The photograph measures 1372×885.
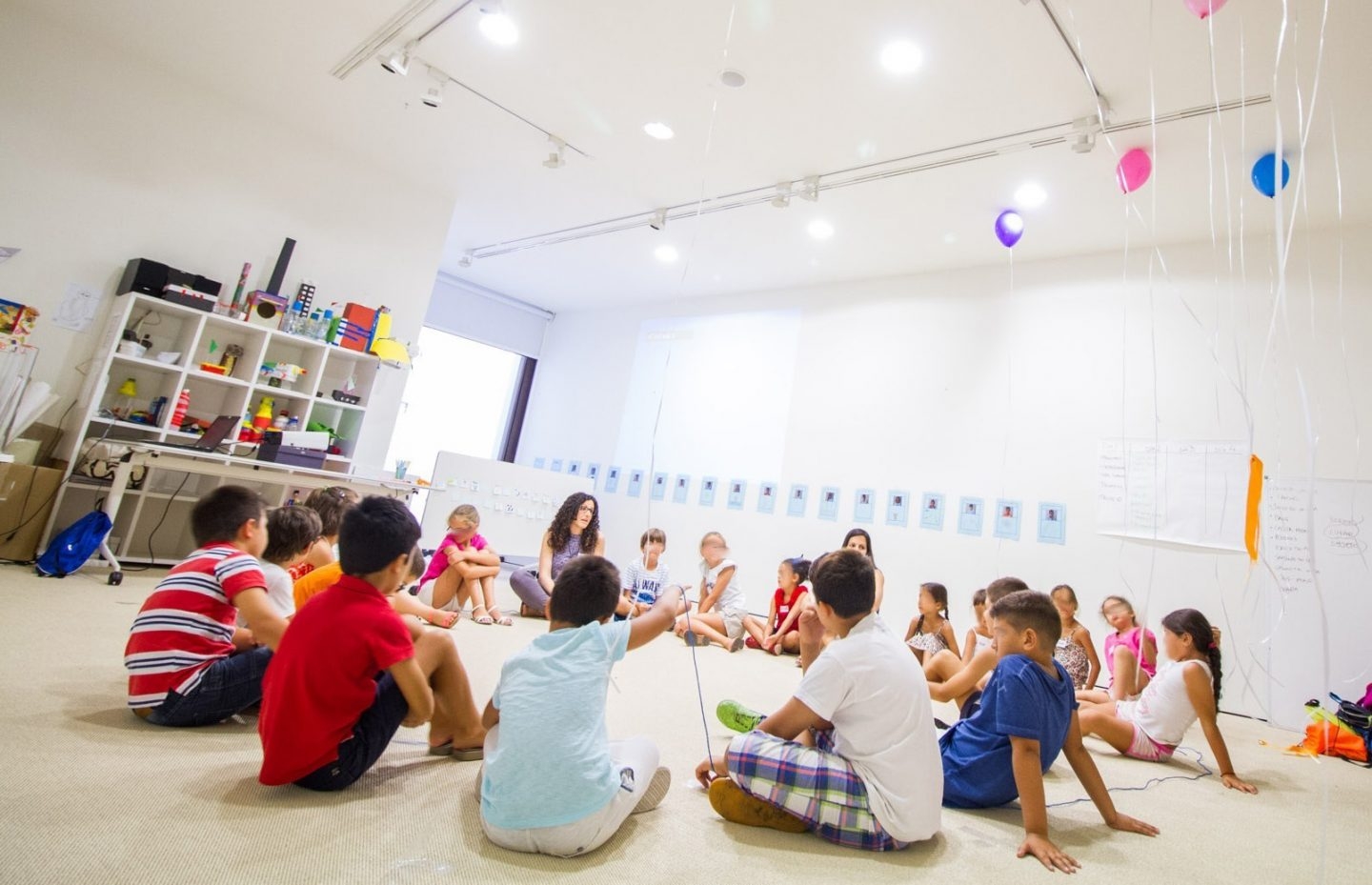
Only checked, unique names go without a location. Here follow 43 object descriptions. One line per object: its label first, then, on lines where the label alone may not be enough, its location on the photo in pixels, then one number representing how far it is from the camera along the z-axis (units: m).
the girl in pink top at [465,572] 3.83
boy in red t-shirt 1.34
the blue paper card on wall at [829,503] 5.58
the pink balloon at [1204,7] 2.22
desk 3.51
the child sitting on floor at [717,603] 4.34
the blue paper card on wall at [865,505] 5.38
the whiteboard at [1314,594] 3.64
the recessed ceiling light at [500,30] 3.38
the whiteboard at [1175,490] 4.02
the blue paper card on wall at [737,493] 6.17
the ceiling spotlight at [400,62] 3.68
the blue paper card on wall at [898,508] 5.21
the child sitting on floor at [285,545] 1.86
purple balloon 4.33
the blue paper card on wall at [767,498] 5.96
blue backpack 3.37
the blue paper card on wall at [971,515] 4.87
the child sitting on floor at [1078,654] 3.57
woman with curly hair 4.23
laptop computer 3.94
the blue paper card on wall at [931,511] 5.04
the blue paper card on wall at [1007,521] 4.71
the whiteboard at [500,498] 6.04
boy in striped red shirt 1.62
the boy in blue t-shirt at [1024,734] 1.58
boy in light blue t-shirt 1.27
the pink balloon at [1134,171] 3.54
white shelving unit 3.96
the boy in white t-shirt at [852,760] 1.49
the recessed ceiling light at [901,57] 3.11
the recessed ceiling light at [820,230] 5.01
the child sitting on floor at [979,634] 3.43
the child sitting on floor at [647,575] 4.52
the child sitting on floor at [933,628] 3.56
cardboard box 3.53
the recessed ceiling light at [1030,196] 4.11
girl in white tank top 2.41
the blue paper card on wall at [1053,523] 4.52
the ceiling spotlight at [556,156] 4.45
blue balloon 3.29
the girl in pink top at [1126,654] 3.32
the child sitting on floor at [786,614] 4.37
